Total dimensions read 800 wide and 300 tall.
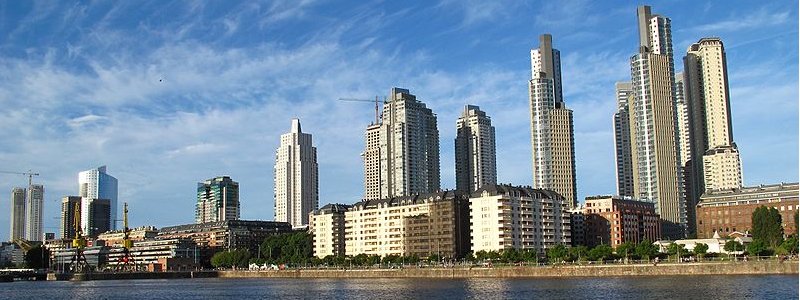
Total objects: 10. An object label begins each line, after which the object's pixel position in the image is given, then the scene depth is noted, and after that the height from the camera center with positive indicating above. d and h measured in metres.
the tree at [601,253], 182.12 +0.26
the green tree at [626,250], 181.34 +0.77
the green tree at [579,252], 185.24 +0.49
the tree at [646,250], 176.50 +0.55
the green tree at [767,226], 183.88 +4.80
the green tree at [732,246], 172.62 +0.97
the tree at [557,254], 190.12 +0.30
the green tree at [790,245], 156.55 +0.82
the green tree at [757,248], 165.12 +0.47
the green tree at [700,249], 171.00 +0.56
